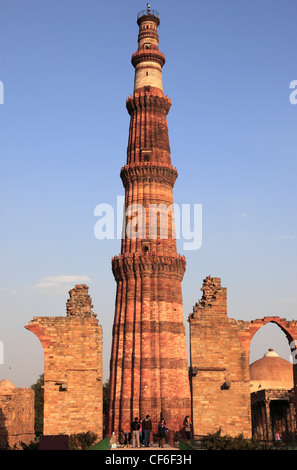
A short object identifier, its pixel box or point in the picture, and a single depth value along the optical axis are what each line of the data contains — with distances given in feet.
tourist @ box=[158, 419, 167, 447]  77.46
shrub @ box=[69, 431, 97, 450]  87.10
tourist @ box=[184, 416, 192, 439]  87.52
